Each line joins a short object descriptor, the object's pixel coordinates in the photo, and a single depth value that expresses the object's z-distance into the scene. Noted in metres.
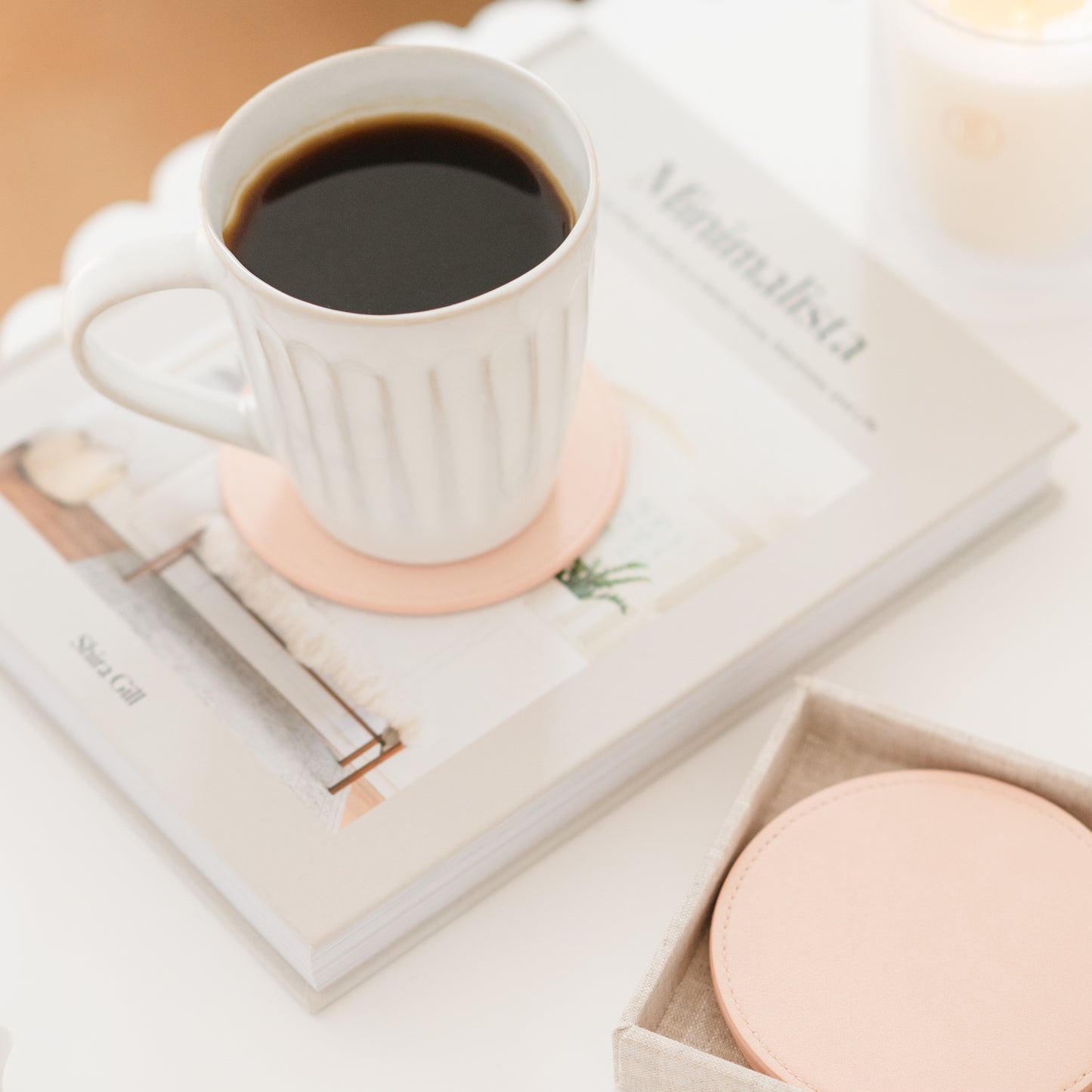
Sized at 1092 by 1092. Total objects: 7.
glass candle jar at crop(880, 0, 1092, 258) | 0.70
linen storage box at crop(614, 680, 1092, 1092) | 0.61
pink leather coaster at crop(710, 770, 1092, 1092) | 0.62
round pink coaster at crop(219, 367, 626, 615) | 0.69
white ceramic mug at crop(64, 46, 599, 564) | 0.61
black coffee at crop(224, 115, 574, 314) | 0.63
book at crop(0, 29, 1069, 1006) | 0.66
